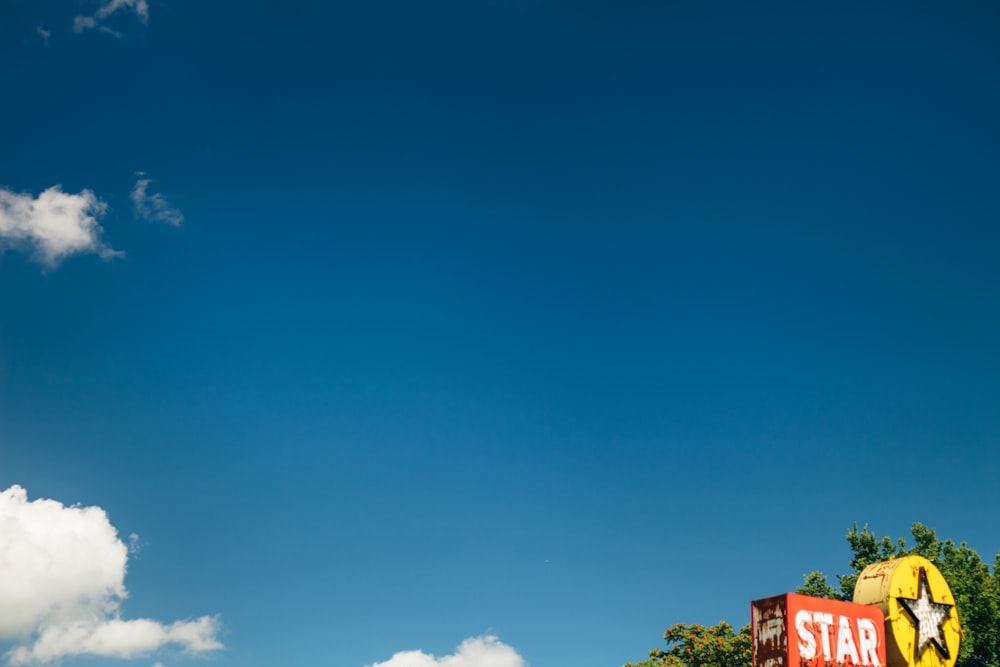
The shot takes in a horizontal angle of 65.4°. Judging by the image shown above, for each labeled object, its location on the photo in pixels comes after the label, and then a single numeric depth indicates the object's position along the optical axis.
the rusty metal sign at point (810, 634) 22.08
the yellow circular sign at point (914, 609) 24.73
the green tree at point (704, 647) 46.91
